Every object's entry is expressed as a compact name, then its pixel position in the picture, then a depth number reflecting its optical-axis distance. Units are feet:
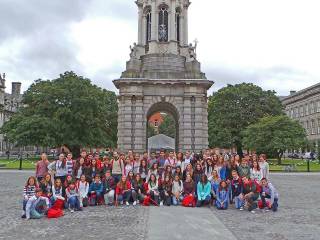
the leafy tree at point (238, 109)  136.35
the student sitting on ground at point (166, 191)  32.53
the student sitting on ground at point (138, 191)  32.96
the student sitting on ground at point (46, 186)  29.40
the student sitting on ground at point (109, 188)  32.77
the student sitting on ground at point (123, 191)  32.78
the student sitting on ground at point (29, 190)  26.71
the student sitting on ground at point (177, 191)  33.00
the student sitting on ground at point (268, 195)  29.92
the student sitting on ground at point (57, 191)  29.48
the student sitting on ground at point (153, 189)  32.61
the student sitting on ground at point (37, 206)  26.31
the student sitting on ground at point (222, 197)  30.76
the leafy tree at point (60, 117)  102.78
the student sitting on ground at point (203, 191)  32.01
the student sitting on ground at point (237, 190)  31.18
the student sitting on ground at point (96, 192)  32.39
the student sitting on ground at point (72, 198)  29.71
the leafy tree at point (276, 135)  105.26
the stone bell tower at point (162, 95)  66.55
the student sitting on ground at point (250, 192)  30.23
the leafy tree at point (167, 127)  248.57
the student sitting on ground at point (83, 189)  31.01
